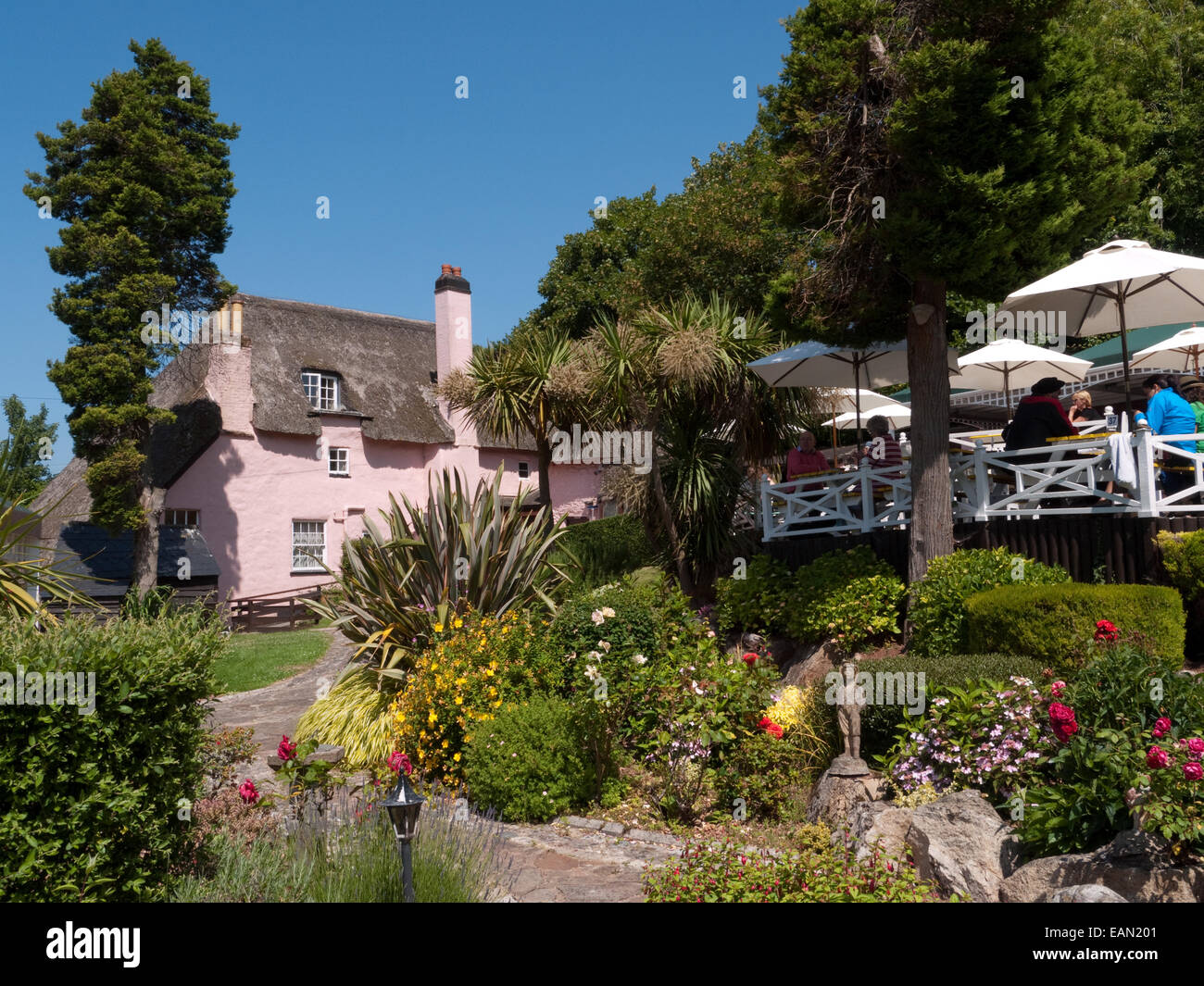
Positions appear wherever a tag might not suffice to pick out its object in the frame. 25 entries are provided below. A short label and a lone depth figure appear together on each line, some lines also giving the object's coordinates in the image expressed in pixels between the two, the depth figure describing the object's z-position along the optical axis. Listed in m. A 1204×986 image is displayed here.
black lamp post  4.28
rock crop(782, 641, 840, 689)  9.16
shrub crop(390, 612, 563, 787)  8.12
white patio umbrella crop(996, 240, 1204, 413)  8.55
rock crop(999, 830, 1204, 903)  4.19
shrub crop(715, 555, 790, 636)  10.52
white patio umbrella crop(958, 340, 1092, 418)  11.38
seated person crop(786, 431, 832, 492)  11.75
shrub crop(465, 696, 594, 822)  7.15
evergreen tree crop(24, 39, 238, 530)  20.11
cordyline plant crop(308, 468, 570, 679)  10.23
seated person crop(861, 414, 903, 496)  11.05
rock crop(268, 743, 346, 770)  7.06
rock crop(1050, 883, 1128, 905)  4.11
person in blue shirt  8.25
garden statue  6.43
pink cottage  23.72
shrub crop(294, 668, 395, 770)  8.95
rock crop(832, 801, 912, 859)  5.36
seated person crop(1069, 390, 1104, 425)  10.59
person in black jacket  9.16
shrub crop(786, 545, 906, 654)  9.16
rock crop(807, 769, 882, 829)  6.24
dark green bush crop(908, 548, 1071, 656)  8.00
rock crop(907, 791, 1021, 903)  4.91
